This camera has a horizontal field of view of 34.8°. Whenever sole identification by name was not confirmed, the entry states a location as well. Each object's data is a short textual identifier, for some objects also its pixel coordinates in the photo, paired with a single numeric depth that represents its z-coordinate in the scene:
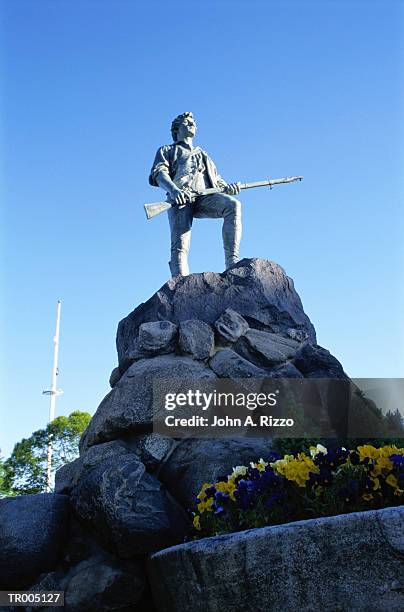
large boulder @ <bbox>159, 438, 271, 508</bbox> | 5.01
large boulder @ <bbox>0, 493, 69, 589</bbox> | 4.73
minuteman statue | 8.19
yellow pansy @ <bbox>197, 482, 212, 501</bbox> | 4.49
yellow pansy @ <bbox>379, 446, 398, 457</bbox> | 4.15
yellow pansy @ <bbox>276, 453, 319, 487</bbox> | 4.08
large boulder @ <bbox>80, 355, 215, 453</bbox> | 5.74
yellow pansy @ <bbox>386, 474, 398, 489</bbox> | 3.88
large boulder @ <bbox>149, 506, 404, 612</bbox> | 3.09
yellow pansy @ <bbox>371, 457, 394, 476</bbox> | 3.97
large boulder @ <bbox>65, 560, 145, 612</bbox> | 4.45
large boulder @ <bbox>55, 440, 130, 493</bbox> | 5.64
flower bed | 3.88
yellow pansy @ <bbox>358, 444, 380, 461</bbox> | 4.18
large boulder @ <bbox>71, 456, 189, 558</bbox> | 4.53
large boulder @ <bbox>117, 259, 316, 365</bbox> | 7.04
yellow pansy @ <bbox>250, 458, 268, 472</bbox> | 4.55
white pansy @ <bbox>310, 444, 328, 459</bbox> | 4.42
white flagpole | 24.53
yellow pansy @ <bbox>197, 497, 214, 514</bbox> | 4.38
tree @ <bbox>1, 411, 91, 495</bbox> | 19.28
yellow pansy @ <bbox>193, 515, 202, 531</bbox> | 4.39
